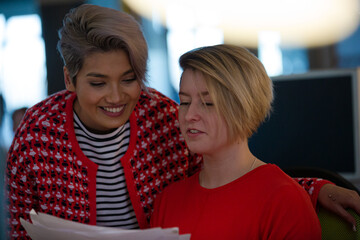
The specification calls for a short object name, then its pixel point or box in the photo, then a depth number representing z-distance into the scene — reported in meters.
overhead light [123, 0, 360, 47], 4.79
